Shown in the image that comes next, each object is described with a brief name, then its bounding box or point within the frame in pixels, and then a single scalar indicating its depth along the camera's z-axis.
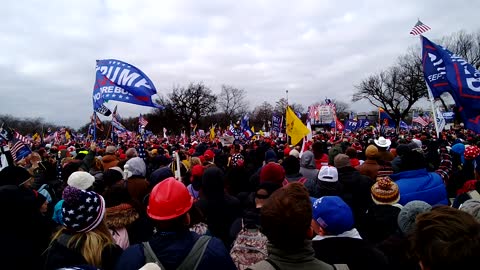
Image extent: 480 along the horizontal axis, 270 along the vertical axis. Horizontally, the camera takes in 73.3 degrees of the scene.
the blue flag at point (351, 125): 20.95
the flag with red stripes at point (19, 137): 9.26
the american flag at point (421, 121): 21.48
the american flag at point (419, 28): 7.79
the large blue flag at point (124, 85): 7.88
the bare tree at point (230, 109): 76.50
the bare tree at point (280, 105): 83.55
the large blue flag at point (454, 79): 5.76
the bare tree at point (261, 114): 91.56
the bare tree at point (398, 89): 52.09
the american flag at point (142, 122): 23.31
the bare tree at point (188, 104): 65.06
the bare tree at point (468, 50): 40.75
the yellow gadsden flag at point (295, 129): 9.36
